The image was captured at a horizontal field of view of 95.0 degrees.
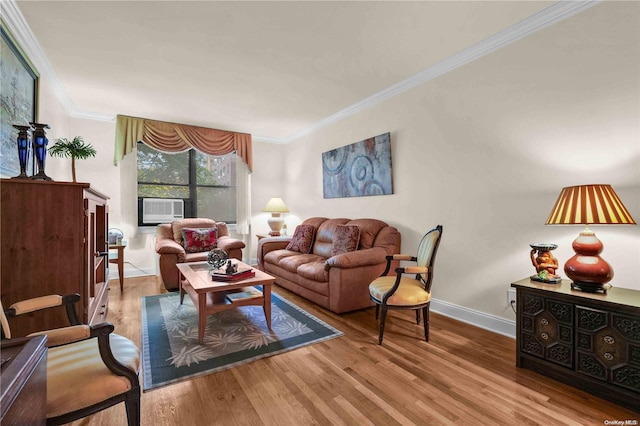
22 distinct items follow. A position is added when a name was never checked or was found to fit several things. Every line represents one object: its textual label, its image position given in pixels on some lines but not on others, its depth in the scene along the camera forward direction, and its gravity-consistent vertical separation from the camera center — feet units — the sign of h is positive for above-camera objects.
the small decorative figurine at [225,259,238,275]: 8.71 -1.65
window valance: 14.65 +4.16
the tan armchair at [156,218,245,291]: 12.62 -1.47
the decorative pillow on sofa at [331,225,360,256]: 11.48 -1.06
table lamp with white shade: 17.65 +0.19
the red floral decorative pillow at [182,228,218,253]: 14.14 -1.27
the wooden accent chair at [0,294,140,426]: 3.60 -2.14
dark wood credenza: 5.26 -2.53
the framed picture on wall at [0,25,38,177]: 6.77 +2.99
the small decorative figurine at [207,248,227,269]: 9.47 -1.46
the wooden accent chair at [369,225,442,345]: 7.85 -2.13
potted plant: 7.61 +1.73
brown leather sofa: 9.77 -1.97
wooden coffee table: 7.68 -2.33
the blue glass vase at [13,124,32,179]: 6.00 +1.44
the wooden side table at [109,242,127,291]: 12.61 -1.96
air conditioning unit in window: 16.06 +0.24
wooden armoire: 5.27 -0.59
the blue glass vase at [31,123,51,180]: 6.32 +1.59
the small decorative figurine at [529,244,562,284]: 6.73 -1.26
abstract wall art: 12.07 +2.00
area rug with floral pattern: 6.65 -3.43
